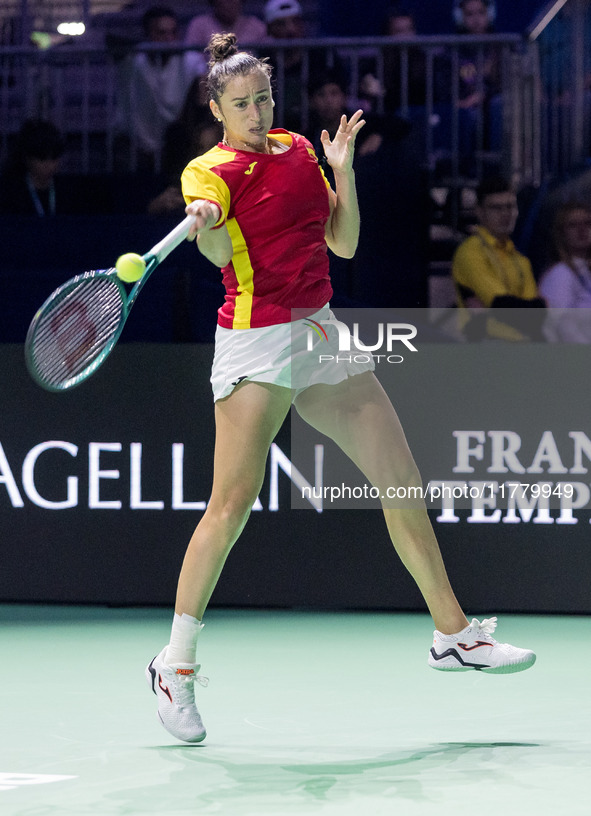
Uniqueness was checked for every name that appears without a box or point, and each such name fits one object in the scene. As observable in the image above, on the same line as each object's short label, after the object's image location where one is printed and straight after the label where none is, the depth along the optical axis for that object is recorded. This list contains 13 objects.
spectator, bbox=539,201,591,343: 13.70
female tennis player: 6.78
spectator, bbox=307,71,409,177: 14.49
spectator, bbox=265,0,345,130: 15.60
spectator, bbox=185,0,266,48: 16.44
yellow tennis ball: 5.96
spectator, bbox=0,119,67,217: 14.70
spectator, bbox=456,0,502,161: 15.97
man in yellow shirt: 13.61
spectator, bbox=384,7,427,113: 15.81
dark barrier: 10.34
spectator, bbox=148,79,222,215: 14.27
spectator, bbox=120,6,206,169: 15.94
